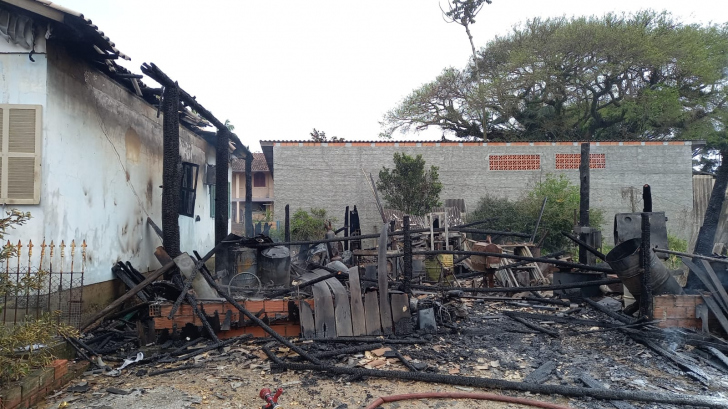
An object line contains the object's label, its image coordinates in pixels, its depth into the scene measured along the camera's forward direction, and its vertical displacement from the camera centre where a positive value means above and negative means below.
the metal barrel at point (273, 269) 7.89 -0.97
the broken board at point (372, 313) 6.33 -1.41
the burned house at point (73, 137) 6.52 +1.32
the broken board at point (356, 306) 6.27 -1.31
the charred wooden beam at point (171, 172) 7.62 +0.75
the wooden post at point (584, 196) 9.38 +0.40
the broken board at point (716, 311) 6.27 -1.39
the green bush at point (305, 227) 18.27 -0.51
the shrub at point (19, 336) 3.59 -1.00
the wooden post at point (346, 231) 12.60 -0.49
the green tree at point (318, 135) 31.09 +5.74
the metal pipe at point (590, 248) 7.20 -0.57
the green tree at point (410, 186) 18.91 +1.23
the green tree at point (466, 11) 30.36 +14.04
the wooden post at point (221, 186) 10.93 +0.72
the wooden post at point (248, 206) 14.14 +0.28
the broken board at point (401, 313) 6.38 -1.42
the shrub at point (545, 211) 17.05 +0.14
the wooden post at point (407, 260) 6.47 -0.67
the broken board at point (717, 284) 6.40 -1.03
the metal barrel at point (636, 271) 6.51 -0.85
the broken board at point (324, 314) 6.24 -1.41
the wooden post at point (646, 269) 6.32 -0.79
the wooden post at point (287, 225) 12.49 -0.30
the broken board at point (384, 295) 6.30 -1.16
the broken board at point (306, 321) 6.24 -1.51
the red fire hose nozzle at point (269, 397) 4.07 -1.70
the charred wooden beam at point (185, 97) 7.29 +2.29
